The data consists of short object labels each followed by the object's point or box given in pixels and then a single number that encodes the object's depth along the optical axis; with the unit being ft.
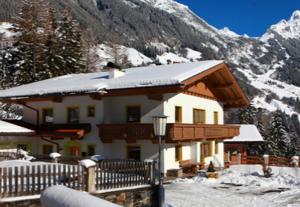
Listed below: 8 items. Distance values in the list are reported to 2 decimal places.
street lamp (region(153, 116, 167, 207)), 40.52
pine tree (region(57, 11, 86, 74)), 140.29
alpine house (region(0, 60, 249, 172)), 66.46
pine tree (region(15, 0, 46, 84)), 131.52
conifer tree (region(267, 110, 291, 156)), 160.12
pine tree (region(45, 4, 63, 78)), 133.56
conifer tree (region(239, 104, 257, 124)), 175.69
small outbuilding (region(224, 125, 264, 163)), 123.25
